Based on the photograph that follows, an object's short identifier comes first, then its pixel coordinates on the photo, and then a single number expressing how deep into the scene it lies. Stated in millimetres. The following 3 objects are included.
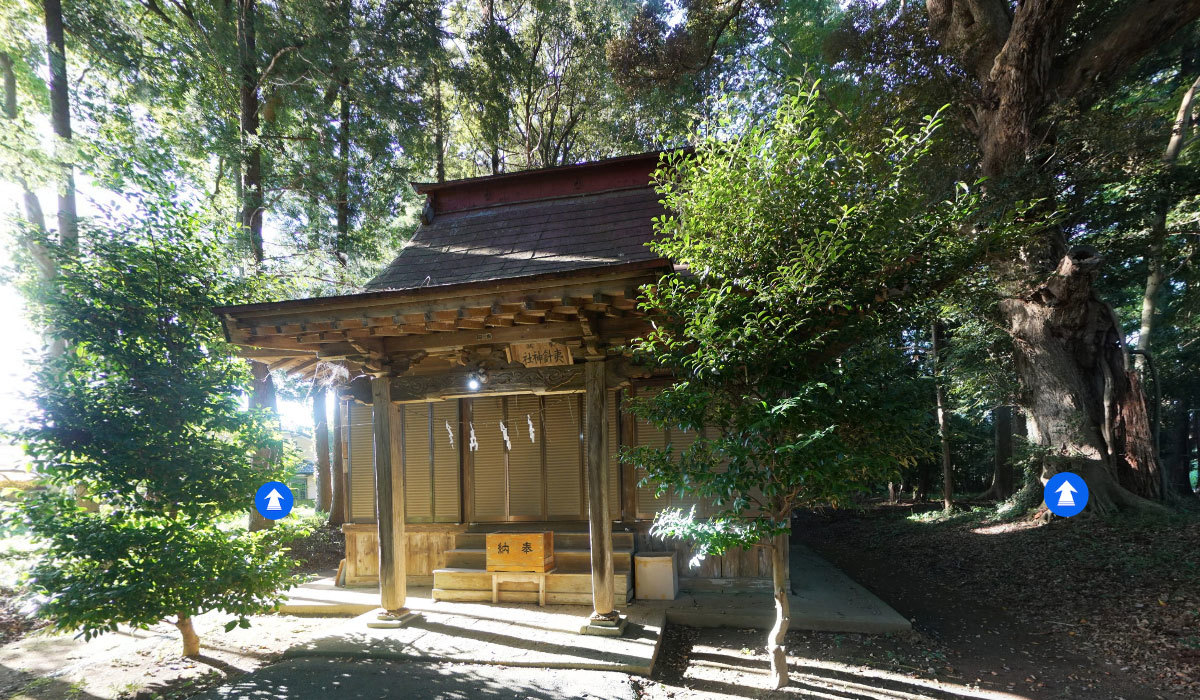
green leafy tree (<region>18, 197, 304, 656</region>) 3826
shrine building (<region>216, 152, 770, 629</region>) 4762
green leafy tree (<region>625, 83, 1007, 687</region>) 3398
